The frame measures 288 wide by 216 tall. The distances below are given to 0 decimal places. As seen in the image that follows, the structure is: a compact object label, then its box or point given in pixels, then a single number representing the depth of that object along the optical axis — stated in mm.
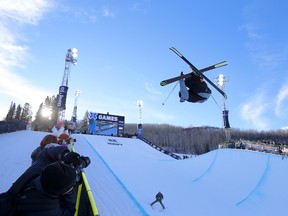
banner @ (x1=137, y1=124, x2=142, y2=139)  26967
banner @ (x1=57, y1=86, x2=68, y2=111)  18006
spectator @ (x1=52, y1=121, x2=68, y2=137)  8864
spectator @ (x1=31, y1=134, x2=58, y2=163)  3400
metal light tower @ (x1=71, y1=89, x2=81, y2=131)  29834
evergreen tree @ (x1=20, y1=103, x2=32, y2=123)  77713
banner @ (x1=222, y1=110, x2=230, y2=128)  21598
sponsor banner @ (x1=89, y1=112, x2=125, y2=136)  25746
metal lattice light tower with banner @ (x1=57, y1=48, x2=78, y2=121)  18078
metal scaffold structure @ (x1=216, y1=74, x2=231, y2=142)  21254
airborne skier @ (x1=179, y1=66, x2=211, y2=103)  4946
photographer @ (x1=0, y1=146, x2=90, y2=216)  1645
